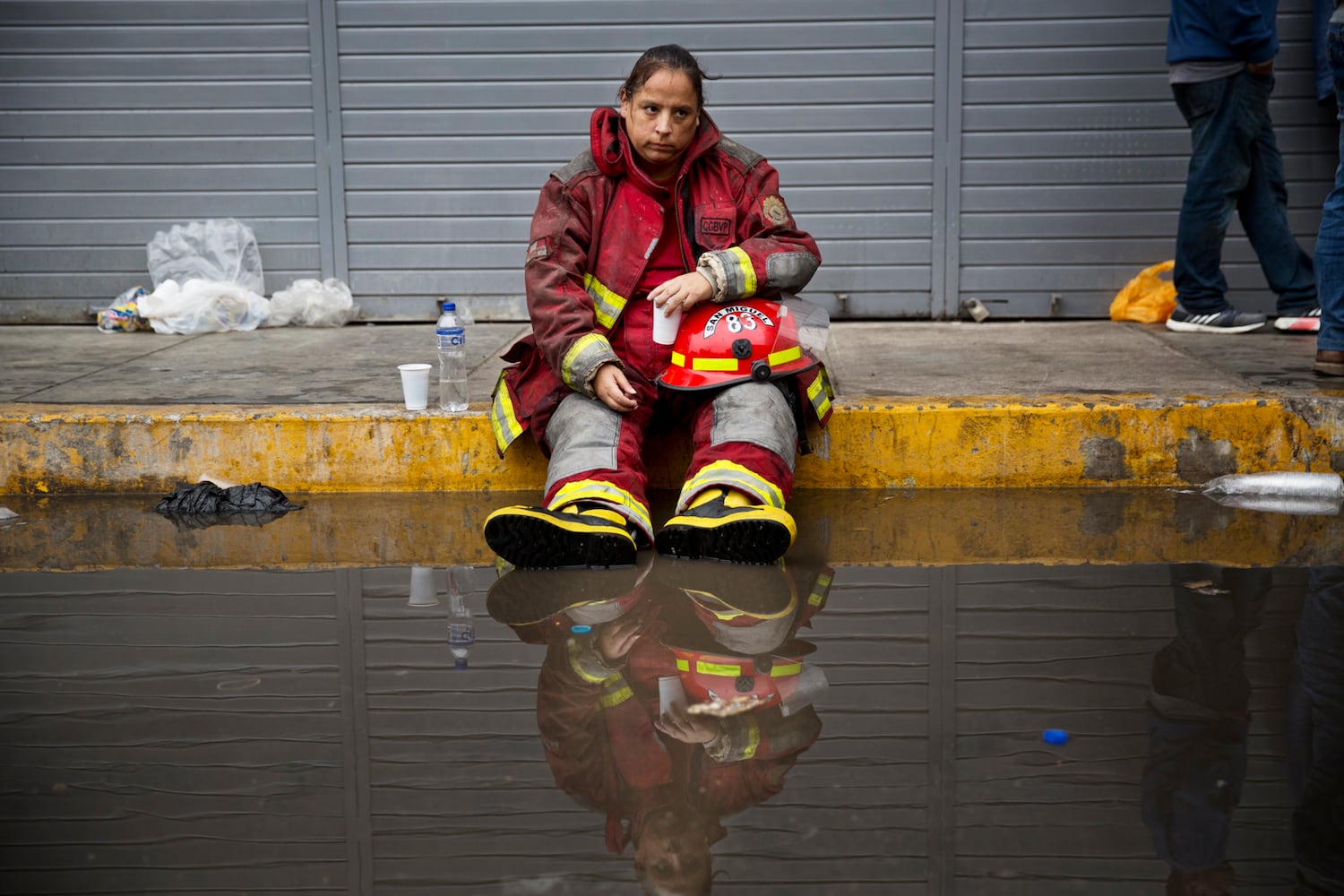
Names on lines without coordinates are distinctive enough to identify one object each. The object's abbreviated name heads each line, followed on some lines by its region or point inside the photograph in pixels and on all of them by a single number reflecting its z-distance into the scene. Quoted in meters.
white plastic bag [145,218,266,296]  6.90
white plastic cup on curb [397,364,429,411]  4.56
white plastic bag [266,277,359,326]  6.89
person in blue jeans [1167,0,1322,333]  5.78
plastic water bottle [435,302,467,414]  4.51
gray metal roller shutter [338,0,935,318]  6.75
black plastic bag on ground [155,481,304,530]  4.36
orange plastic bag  6.66
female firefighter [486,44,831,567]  3.62
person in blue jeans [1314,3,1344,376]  4.72
